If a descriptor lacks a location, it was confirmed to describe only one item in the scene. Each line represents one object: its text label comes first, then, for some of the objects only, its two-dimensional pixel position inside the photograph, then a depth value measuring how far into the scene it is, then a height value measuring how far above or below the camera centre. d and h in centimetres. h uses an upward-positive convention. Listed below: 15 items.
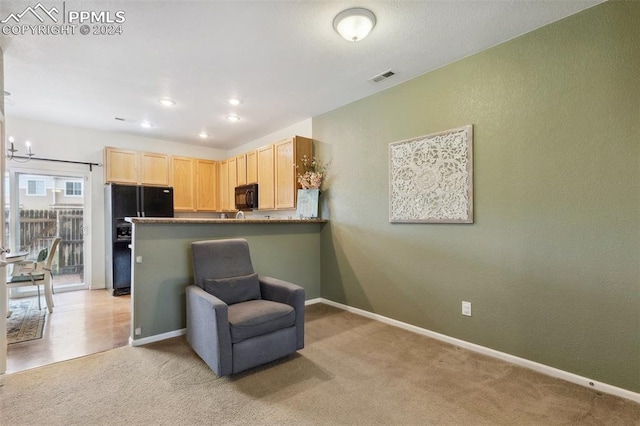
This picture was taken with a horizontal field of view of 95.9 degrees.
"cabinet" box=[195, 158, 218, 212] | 595 +61
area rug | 300 -125
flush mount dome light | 212 +145
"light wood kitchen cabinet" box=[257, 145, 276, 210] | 468 +59
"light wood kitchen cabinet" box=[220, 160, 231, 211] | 596 +60
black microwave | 506 +31
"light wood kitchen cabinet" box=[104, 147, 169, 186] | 498 +86
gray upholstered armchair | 220 -82
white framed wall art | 277 +35
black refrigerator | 469 -18
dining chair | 354 -73
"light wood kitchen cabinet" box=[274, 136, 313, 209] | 426 +71
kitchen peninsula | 278 -50
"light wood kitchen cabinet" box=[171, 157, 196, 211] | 564 +63
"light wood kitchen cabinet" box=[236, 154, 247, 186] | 537 +84
